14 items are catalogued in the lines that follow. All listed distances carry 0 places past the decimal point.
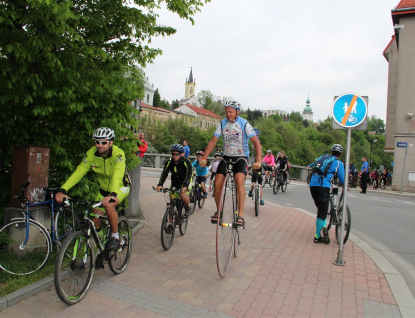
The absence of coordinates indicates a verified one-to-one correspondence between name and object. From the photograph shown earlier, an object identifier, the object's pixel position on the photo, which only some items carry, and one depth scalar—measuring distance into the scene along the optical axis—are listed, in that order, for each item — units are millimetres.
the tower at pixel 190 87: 163500
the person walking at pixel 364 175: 20875
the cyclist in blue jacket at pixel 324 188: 7094
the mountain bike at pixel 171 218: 6199
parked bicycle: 4723
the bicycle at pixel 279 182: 16627
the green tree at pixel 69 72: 4801
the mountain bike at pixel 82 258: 3846
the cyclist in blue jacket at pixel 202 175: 10519
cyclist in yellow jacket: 4406
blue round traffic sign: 6066
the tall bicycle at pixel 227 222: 4926
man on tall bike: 5281
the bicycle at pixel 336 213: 6992
